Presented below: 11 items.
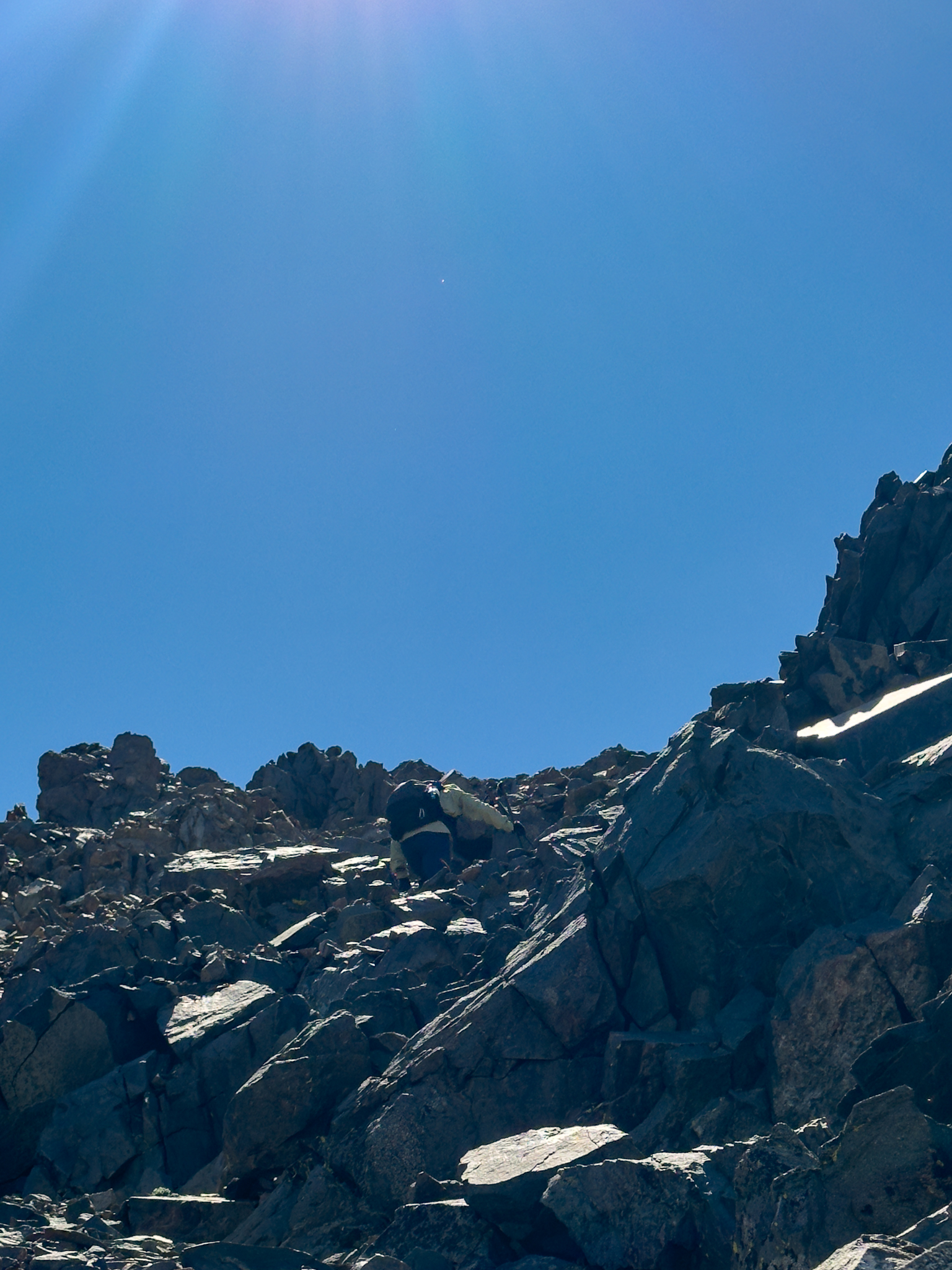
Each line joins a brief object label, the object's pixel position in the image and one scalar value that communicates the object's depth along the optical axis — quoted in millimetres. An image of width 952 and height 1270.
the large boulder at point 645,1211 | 15383
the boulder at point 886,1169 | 13836
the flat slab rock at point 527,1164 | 17375
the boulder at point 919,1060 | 17234
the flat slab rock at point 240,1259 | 18297
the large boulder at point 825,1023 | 20375
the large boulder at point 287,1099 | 24500
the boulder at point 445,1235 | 17219
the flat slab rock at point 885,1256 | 10430
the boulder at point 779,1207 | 13742
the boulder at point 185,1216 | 22406
